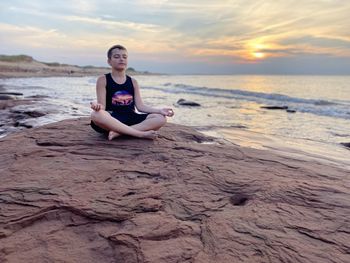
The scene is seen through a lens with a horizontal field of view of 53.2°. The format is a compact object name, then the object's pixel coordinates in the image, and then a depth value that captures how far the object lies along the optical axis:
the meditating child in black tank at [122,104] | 4.54
